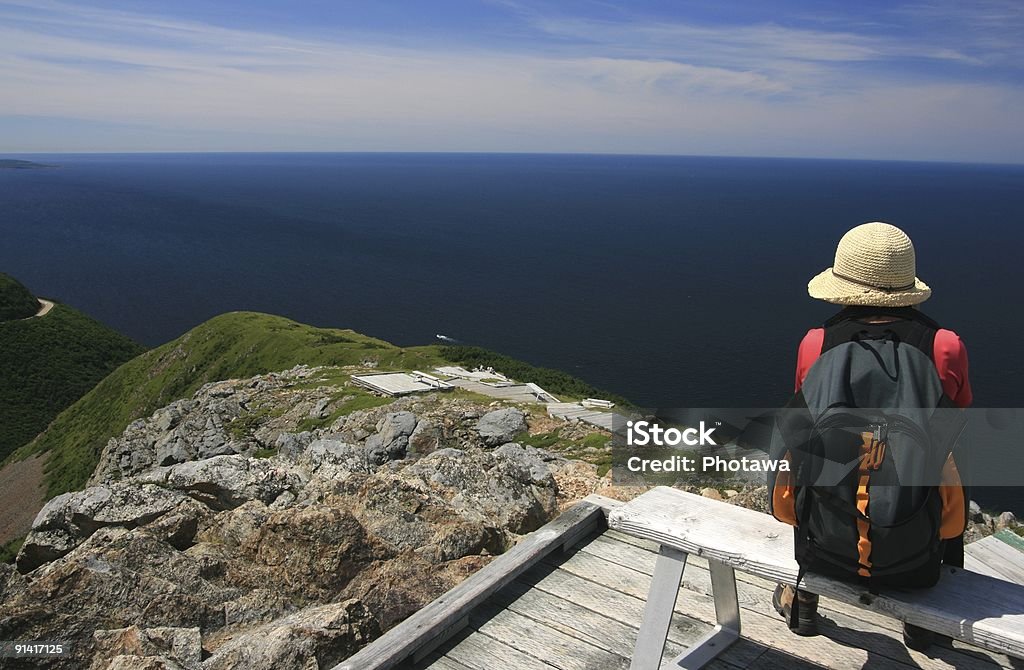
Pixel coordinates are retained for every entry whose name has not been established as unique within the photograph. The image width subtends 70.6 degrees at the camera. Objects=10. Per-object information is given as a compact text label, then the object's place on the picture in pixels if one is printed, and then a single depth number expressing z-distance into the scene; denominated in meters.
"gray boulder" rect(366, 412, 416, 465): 19.52
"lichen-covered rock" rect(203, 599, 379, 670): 4.61
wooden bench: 3.44
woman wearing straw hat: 3.65
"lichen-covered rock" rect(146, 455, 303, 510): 8.80
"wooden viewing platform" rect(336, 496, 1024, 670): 4.59
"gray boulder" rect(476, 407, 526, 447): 21.53
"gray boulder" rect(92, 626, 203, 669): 4.86
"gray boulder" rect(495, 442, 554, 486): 9.38
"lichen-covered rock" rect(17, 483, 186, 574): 7.85
